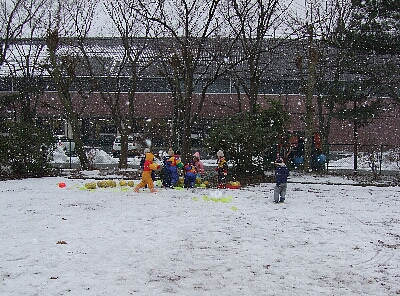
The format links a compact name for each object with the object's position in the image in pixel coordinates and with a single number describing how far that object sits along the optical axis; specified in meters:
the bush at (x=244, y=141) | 17.09
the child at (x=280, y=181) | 12.56
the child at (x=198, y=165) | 15.73
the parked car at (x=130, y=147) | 30.67
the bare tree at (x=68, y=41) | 22.30
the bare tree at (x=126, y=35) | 22.78
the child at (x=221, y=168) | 15.18
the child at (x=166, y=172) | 14.88
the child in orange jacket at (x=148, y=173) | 13.90
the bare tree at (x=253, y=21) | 19.91
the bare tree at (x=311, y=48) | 21.33
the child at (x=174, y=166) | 14.77
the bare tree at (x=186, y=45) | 18.23
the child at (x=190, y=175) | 15.04
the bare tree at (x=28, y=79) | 25.13
